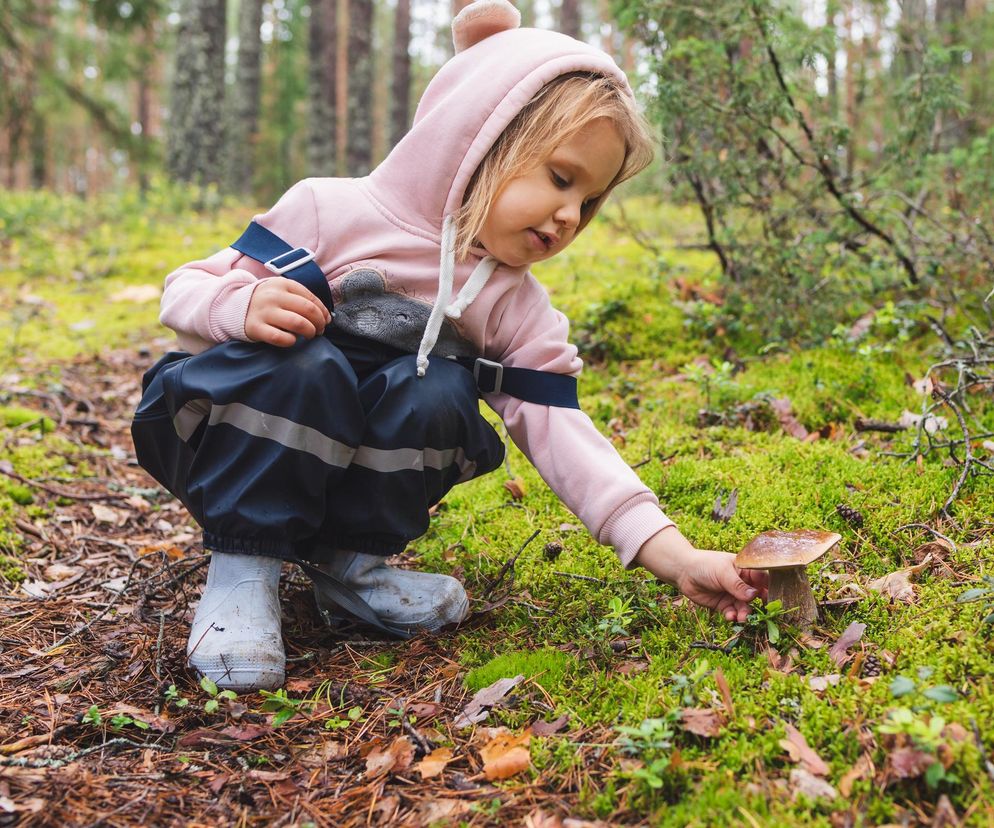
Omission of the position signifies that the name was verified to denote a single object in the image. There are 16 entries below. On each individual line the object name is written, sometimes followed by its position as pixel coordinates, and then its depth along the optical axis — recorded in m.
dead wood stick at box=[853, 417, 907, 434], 1.22
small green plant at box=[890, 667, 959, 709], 0.71
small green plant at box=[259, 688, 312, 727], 0.84
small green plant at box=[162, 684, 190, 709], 0.85
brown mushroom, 0.80
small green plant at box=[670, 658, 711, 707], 0.78
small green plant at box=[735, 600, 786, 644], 0.84
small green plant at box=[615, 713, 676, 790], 0.72
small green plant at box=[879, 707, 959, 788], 0.67
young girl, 0.91
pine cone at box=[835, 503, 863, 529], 1.02
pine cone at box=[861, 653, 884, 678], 0.80
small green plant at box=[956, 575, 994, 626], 0.81
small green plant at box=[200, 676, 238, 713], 0.84
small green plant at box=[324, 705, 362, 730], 0.84
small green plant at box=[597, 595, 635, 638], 0.89
